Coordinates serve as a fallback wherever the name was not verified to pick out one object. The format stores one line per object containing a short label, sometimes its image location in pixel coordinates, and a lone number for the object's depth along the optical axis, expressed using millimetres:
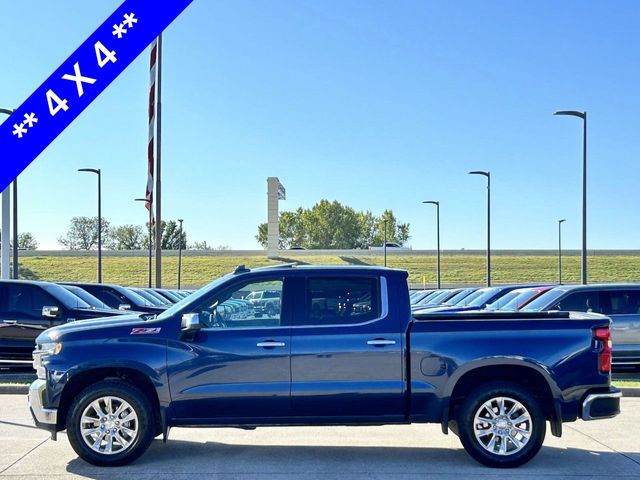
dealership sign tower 76188
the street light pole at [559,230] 66481
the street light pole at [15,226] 26212
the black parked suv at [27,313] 12617
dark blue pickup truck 6730
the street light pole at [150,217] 19795
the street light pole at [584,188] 24531
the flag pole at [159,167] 20859
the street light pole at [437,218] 50750
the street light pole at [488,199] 37616
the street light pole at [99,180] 37281
